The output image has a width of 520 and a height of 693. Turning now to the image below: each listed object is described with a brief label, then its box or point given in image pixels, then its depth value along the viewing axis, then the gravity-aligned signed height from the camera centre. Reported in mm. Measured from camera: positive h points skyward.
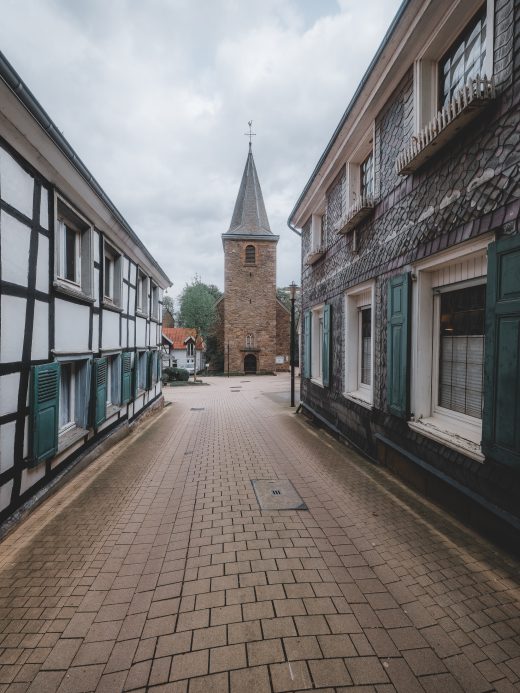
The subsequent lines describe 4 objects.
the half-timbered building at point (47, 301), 3719 +575
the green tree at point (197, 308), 30984 +3269
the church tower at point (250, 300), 31016 +4107
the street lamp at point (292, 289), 11576 +1899
